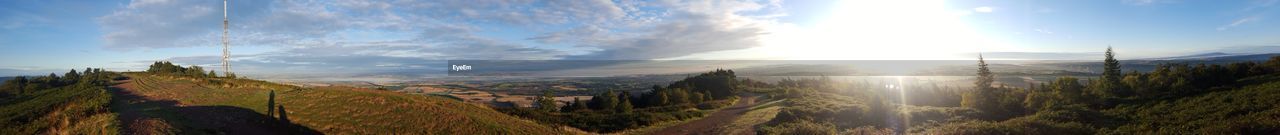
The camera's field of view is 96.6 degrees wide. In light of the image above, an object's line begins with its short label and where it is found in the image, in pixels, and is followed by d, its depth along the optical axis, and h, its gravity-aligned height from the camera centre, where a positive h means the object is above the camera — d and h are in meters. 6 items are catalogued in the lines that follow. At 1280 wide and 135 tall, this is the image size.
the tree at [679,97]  53.31 -2.72
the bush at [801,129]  24.33 -2.78
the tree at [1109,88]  42.16 -1.98
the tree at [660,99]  51.97 -2.86
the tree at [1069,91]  42.41 -2.21
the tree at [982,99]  42.11 -2.89
